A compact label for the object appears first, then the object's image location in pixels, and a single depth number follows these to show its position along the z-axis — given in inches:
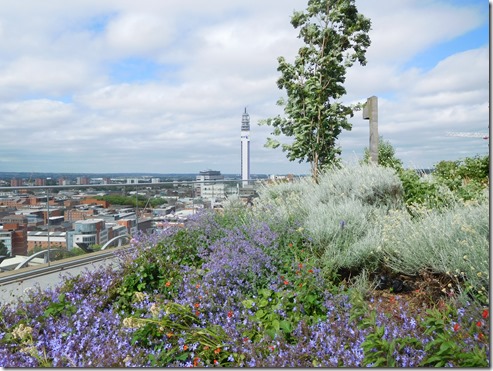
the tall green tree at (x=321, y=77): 281.3
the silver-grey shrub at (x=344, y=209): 128.8
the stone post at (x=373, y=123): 274.2
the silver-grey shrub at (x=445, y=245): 103.4
